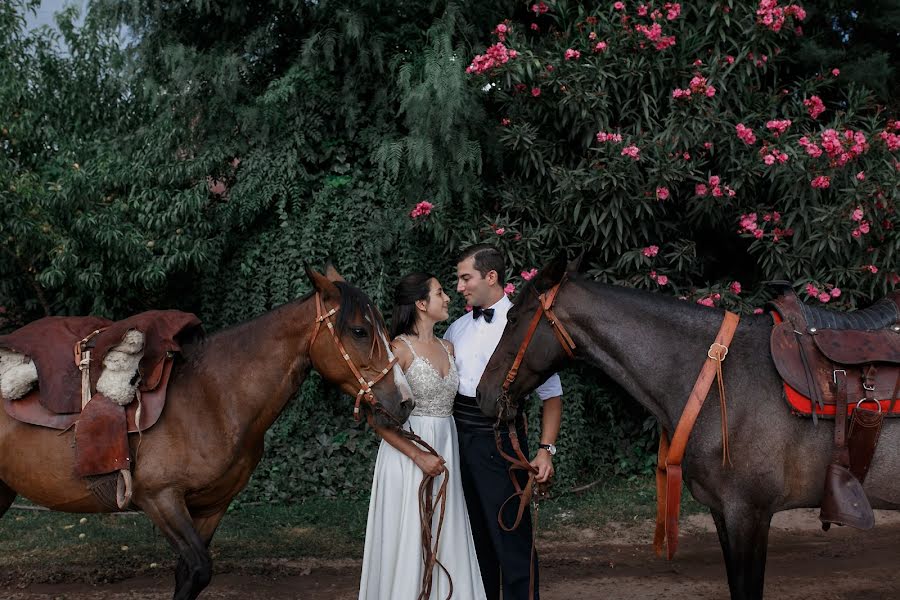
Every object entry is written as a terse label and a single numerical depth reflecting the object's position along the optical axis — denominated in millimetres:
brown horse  3486
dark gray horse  3203
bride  3584
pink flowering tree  6559
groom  3678
